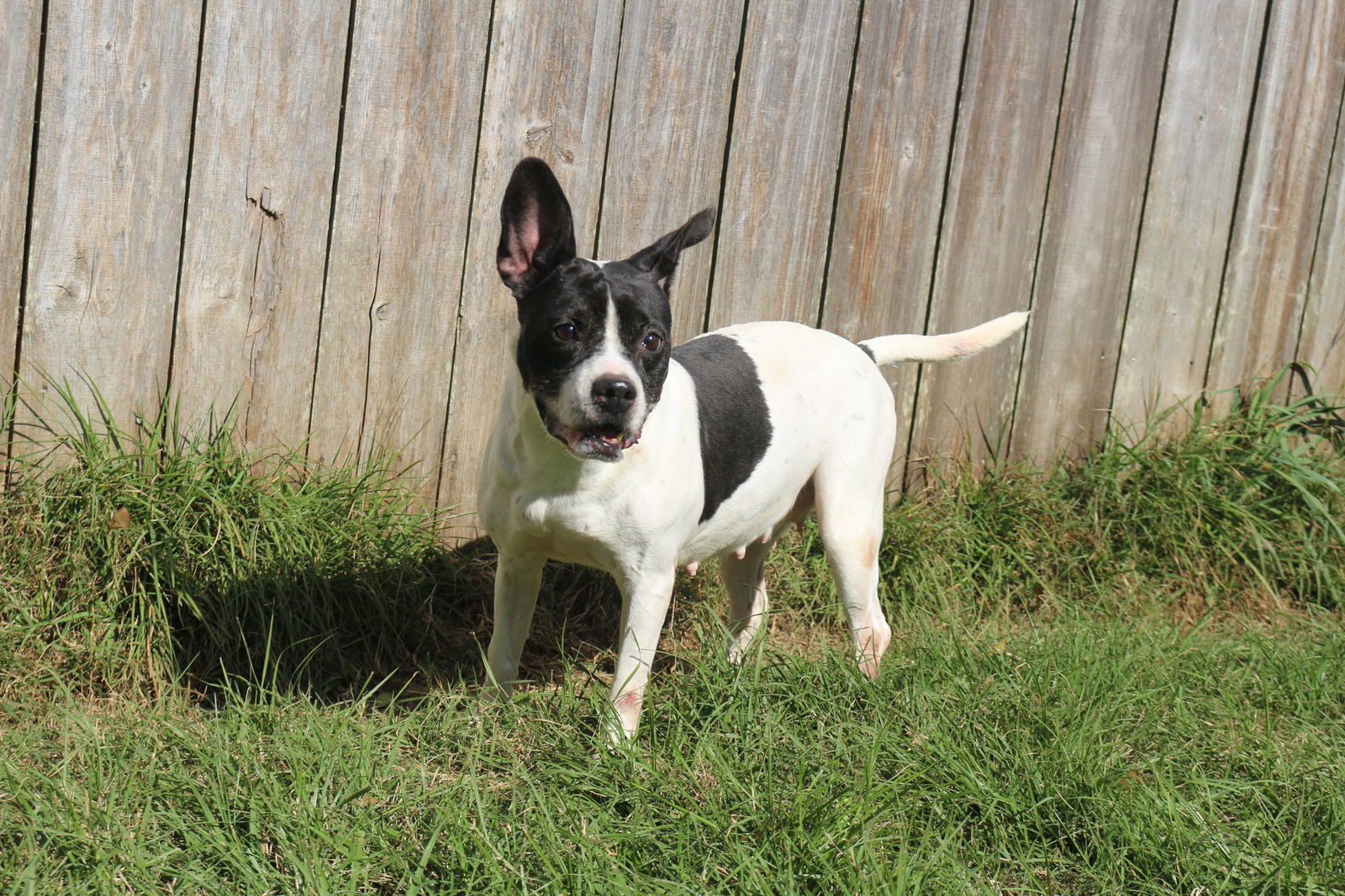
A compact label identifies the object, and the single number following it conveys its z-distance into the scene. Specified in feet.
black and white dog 9.68
